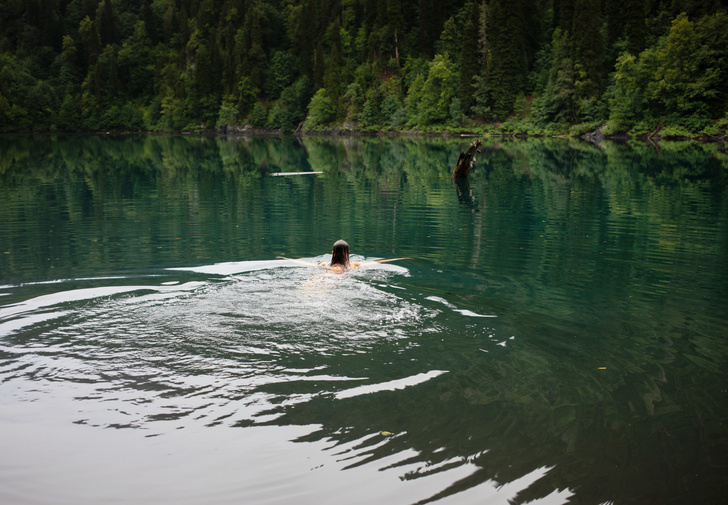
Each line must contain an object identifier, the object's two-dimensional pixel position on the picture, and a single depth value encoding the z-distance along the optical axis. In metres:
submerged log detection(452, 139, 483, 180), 27.70
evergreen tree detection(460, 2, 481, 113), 80.81
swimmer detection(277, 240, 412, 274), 10.72
